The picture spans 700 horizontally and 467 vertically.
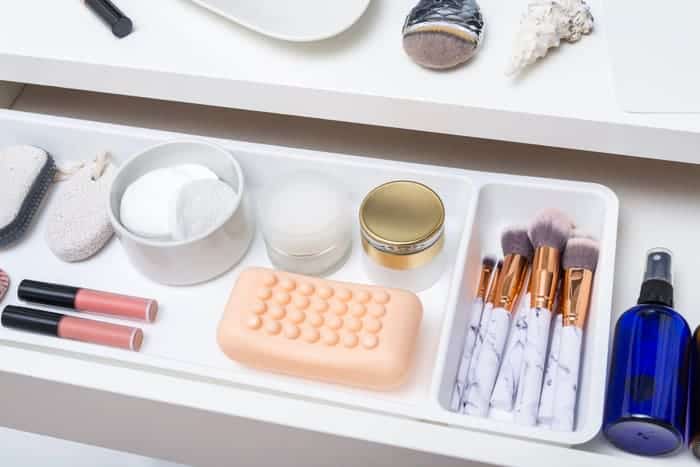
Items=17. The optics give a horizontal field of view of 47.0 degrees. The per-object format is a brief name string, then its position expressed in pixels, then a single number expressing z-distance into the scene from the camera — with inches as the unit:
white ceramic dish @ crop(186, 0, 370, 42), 24.1
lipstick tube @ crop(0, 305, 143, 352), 22.2
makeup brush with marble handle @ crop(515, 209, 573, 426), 20.6
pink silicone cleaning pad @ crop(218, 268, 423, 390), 20.3
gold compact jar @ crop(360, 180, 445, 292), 21.9
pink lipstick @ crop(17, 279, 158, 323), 22.9
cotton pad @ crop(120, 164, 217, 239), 23.4
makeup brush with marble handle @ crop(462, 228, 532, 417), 21.0
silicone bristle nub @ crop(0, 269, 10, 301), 24.1
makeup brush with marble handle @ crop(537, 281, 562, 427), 20.4
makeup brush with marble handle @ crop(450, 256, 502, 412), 21.5
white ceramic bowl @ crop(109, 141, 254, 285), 22.4
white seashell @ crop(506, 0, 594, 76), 22.5
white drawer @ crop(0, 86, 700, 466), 17.6
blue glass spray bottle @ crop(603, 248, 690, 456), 18.5
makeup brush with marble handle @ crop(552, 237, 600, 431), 20.2
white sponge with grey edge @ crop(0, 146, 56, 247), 25.2
